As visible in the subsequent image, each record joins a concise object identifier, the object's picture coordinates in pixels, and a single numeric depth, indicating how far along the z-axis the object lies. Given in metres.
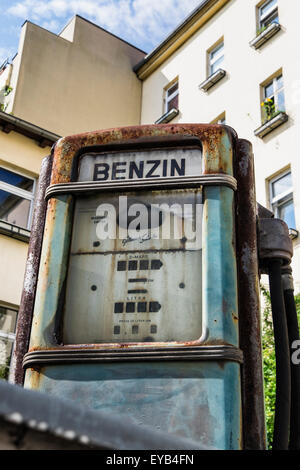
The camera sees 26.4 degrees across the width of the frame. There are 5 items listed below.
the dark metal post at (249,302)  2.15
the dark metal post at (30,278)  2.42
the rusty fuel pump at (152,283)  2.14
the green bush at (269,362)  7.00
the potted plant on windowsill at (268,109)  12.52
